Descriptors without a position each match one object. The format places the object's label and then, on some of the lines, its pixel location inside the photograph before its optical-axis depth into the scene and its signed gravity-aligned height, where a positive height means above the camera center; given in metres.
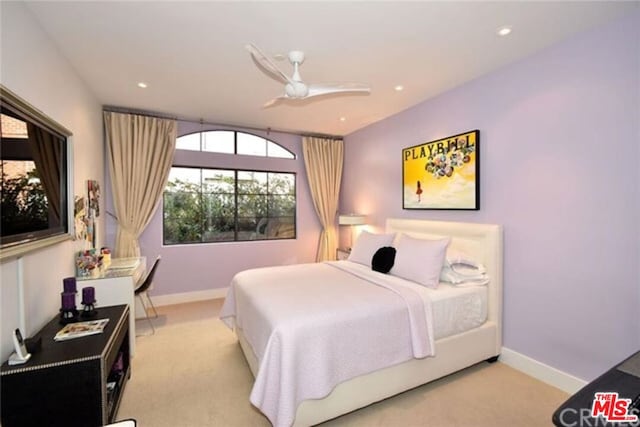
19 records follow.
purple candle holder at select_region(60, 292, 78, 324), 2.14 -0.74
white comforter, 1.72 -0.84
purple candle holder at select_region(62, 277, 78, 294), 2.17 -0.58
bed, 1.73 -1.00
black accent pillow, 3.05 -0.55
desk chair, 3.25 -0.87
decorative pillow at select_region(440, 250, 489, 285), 2.69 -0.61
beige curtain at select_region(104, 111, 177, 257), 3.78 +0.57
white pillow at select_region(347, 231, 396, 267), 3.43 -0.46
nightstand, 4.68 -0.75
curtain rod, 3.77 +1.33
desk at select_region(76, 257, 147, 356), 2.60 -0.75
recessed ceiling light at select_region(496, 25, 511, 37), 2.09 +1.32
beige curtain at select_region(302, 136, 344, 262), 5.11 +0.52
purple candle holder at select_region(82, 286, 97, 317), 2.28 -0.73
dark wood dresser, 1.48 -0.96
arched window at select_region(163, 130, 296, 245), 4.41 +0.18
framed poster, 2.92 +0.39
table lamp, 4.56 -0.18
